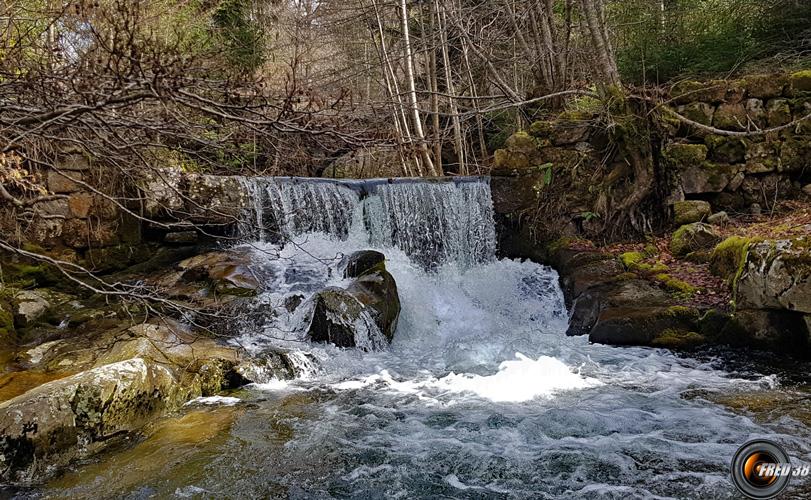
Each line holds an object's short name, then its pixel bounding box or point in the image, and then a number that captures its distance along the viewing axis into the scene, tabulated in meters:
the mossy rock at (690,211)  8.69
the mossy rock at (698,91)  8.83
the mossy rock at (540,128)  10.41
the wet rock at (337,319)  6.98
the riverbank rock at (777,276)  5.36
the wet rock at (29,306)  6.77
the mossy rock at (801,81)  8.52
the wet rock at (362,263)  8.59
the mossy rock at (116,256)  8.42
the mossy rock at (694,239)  7.98
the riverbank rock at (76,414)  3.71
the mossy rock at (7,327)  6.27
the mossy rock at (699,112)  8.91
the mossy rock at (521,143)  10.45
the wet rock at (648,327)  6.42
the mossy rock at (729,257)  6.64
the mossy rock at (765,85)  8.64
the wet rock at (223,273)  7.91
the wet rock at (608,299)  7.14
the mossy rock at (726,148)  8.72
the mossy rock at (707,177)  8.72
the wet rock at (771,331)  5.52
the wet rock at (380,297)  7.52
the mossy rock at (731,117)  8.73
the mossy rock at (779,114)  8.56
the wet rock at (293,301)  7.61
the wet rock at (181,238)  9.27
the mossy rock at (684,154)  8.84
